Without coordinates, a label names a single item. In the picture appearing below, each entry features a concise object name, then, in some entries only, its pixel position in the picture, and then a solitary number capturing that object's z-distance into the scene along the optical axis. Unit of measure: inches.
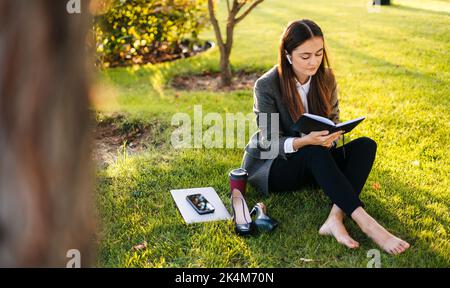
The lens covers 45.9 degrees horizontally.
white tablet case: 142.7
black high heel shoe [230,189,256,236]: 133.0
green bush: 298.0
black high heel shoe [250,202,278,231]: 134.0
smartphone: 144.9
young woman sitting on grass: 128.3
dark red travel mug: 146.0
